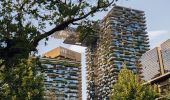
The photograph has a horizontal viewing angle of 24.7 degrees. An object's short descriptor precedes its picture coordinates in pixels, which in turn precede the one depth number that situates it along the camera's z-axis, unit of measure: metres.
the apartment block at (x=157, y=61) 139.50
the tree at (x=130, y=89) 42.56
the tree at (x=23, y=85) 35.28
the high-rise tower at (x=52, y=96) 57.38
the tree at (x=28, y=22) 15.77
